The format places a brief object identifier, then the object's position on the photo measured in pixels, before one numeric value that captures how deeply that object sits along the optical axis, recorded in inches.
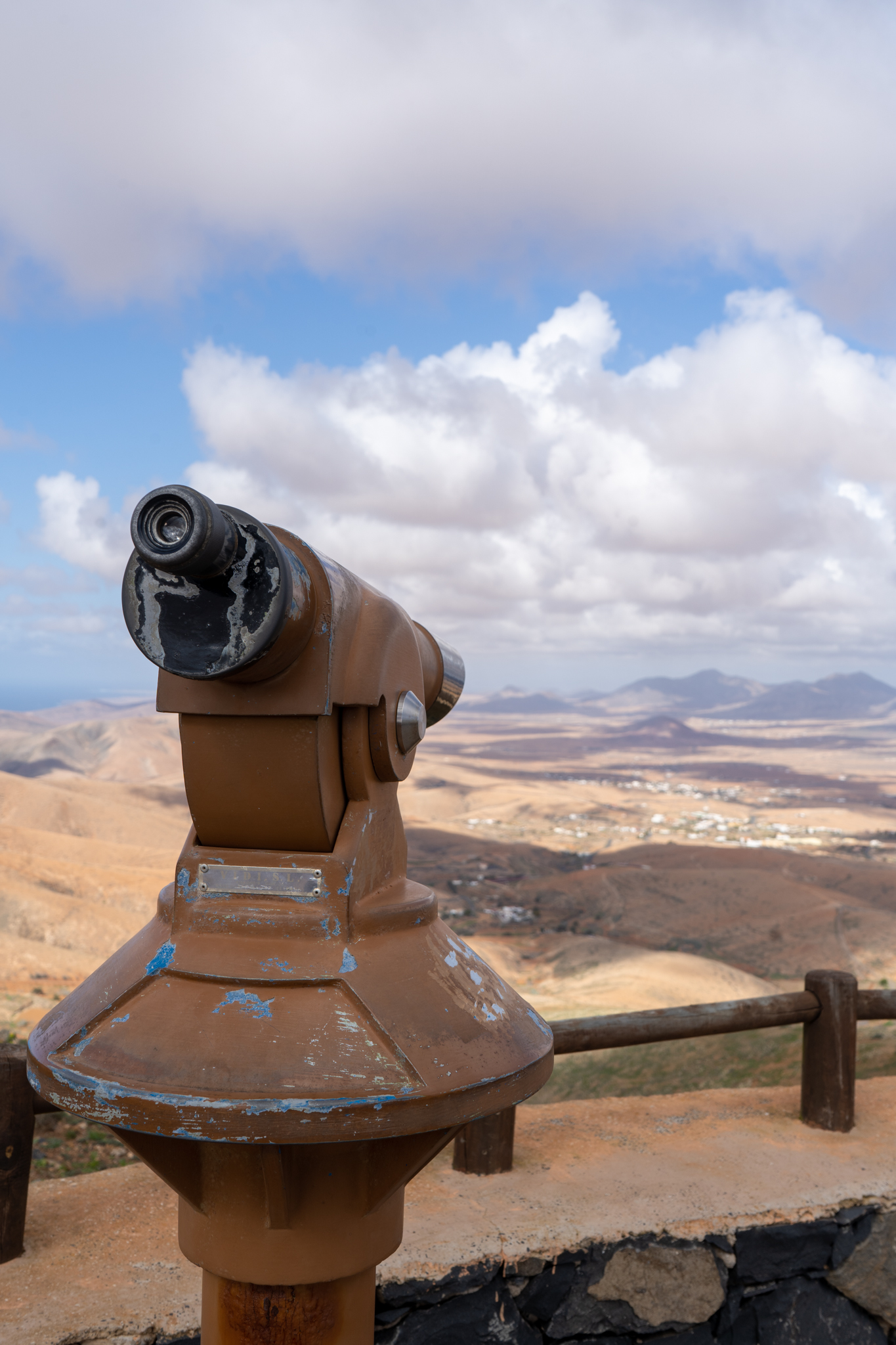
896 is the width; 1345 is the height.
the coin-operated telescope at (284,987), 54.5
